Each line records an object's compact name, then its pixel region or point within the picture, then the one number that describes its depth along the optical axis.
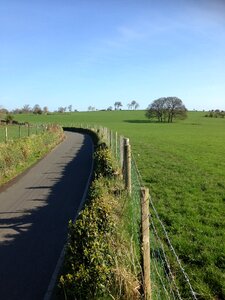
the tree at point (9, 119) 69.48
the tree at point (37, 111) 117.85
